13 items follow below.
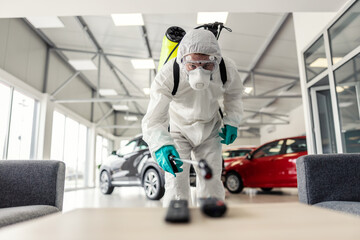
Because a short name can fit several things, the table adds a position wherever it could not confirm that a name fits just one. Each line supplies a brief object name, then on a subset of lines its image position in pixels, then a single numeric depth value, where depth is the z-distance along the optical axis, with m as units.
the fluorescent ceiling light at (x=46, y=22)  5.28
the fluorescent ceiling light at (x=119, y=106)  11.32
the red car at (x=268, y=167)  5.10
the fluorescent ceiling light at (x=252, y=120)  14.50
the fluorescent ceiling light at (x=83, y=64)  6.52
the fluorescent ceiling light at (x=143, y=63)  6.29
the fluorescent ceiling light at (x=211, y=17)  4.58
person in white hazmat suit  1.34
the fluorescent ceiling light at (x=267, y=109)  12.45
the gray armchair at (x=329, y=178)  1.58
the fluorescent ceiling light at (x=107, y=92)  9.00
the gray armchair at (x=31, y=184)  1.59
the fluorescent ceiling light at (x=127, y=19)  4.69
